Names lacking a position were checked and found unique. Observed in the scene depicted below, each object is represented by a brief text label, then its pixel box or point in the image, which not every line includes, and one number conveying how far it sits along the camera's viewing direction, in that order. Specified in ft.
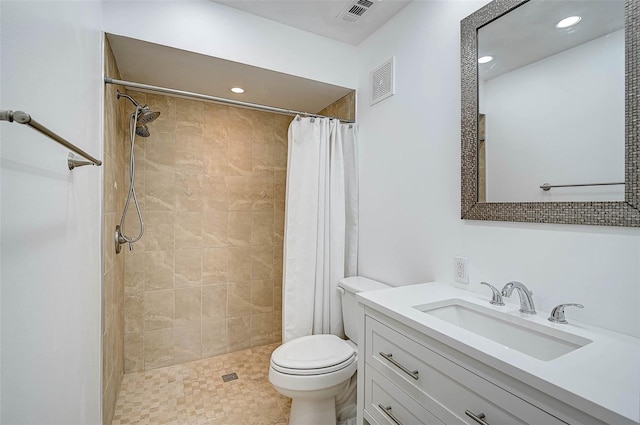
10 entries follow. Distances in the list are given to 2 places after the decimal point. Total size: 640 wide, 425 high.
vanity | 2.23
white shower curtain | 6.81
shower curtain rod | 5.26
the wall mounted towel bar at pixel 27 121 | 1.70
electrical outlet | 4.75
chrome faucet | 3.71
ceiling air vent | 5.89
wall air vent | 6.33
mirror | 3.23
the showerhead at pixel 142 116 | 5.97
